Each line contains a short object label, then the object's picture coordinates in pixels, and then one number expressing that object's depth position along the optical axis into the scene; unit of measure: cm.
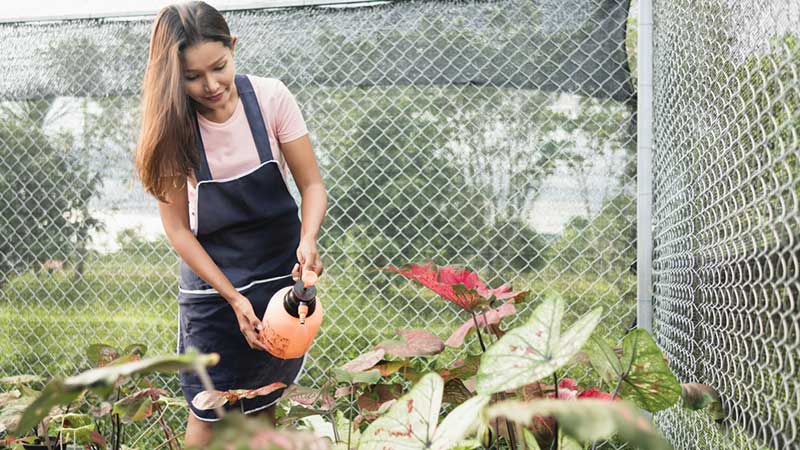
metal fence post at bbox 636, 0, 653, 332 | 243
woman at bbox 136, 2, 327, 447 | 183
